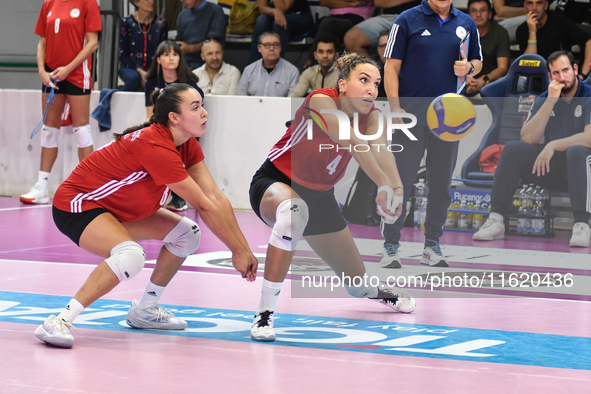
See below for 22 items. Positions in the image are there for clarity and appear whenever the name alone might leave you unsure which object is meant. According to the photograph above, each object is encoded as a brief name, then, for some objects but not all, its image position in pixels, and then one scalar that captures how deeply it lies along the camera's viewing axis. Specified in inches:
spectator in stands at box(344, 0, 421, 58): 694.0
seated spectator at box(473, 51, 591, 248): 536.4
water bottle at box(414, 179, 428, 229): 589.3
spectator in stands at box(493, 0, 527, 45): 717.9
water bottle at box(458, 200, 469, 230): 591.6
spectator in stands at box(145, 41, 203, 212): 600.4
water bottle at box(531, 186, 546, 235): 565.3
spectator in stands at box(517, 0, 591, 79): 669.3
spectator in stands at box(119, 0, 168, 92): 740.0
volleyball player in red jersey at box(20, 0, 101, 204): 636.7
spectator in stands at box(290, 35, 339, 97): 684.1
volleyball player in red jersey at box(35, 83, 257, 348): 259.1
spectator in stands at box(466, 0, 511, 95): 661.9
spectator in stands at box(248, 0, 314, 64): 756.6
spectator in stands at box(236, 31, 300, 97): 710.5
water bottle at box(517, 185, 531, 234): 570.3
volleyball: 420.8
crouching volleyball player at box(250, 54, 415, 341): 276.7
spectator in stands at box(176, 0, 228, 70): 757.9
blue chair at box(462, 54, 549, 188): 594.2
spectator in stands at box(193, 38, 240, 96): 724.7
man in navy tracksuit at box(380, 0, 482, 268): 422.6
